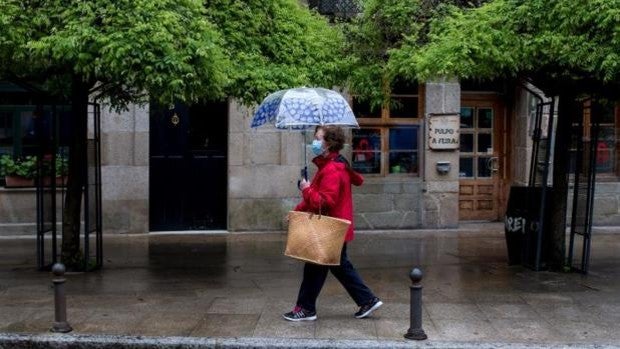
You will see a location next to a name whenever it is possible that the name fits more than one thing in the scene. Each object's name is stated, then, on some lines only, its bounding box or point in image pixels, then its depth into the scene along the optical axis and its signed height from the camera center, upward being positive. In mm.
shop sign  15031 +202
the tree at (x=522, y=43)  8320 +1067
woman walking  7406 -592
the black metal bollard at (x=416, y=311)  6808 -1466
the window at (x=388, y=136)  15336 +97
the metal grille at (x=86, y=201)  10211 -849
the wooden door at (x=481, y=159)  15945 -332
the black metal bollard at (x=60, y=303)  6996 -1472
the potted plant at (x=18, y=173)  14125 -641
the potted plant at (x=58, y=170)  13100 -553
